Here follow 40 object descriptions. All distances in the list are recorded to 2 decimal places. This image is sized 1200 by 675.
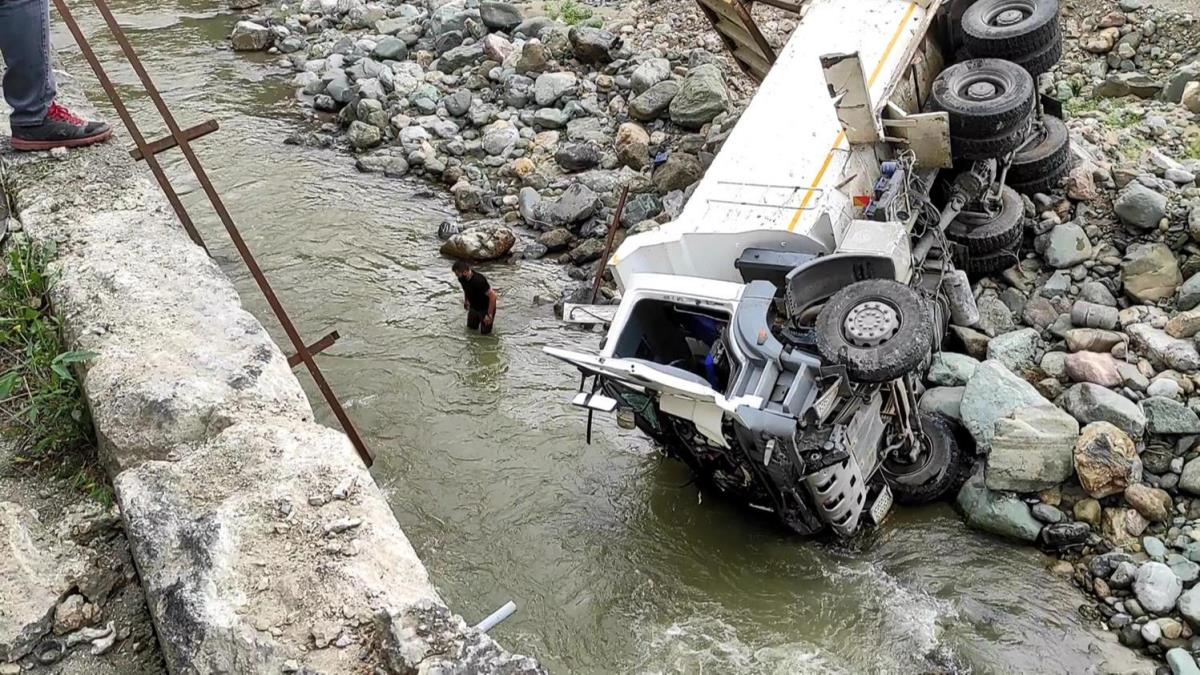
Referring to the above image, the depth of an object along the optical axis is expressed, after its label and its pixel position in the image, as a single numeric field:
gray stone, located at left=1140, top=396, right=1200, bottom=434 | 6.46
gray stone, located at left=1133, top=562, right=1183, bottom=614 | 5.75
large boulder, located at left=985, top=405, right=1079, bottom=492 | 6.39
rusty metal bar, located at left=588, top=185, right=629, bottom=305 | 8.82
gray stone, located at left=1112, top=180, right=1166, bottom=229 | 7.89
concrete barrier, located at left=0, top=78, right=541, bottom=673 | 3.23
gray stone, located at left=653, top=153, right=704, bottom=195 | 10.13
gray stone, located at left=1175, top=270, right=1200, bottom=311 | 7.25
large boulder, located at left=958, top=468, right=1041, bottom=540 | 6.38
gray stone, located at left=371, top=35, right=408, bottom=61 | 14.35
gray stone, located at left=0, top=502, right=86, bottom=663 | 3.44
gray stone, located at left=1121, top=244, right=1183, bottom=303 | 7.49
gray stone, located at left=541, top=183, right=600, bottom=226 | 10.37
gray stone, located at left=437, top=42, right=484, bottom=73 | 13.69
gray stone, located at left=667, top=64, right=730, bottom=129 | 10.97
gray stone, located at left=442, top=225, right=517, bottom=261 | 10.13
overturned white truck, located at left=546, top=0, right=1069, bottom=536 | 5.52
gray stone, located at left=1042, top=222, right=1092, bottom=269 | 7.95
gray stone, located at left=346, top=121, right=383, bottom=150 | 12.45
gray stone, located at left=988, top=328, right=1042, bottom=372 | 7.32
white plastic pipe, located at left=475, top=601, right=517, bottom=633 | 3.38
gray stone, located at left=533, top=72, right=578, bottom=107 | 12.34
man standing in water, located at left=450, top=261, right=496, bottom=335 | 8.69
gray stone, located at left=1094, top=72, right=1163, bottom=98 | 10.07
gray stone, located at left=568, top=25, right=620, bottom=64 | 12.74
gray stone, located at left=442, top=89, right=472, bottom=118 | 12.67
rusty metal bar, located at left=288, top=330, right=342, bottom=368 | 5.90
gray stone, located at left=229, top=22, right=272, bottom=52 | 15.72
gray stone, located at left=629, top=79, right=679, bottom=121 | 11.44
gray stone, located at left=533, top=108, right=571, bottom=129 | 12.05
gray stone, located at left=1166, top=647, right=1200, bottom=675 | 5.37
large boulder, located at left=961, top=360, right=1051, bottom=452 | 6.72
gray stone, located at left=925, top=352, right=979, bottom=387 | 7.27
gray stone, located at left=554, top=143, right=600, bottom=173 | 11.20
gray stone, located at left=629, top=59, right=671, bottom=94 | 11.91
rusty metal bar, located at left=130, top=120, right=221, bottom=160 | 5.53
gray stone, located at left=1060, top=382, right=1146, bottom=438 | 6.51
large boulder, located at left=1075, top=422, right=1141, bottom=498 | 6.23
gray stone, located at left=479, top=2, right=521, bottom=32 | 14.15
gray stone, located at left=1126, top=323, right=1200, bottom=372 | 6.85
